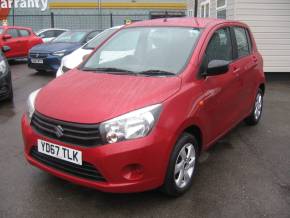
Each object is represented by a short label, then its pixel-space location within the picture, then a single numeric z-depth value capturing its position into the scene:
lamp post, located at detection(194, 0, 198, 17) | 11.29
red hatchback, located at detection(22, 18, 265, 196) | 2.42
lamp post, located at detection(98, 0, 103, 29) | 19.40
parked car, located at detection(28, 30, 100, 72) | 8.51
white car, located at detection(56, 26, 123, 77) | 6.02
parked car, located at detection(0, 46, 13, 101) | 5.49
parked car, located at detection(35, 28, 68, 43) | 14.17
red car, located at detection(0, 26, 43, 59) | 10.70
